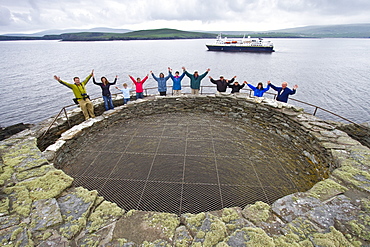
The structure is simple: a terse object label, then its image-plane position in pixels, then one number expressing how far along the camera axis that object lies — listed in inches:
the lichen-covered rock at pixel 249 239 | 111.9
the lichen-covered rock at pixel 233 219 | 128.5
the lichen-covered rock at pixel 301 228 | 118.5
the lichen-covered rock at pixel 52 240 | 111.2
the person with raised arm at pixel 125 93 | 407.5
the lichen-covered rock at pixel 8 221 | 117.0
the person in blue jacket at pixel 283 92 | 367.9
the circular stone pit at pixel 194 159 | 205.8
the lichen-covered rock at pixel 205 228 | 116.8
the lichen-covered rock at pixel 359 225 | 115.5
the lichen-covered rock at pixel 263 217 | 127.8
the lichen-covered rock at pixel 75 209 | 122.2
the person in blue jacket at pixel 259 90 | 408.2
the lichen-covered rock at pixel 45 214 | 121.6
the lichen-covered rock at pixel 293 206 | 137.8
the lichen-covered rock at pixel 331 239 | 109.6
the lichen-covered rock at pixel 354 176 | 158.1
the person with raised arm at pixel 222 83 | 426.6
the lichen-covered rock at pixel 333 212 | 127.1
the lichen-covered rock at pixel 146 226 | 121.5
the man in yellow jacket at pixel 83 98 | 323.0
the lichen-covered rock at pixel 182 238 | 115.6
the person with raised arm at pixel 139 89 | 426.3
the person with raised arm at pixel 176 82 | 438.6
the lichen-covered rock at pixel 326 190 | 152.7
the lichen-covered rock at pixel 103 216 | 129.6
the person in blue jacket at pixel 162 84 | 432.9
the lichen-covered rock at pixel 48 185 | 146.7
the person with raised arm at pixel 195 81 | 434.1
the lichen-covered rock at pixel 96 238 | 115.9
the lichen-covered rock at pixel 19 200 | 129.8
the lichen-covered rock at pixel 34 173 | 164.2
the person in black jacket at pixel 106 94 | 357.7
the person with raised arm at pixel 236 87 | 427.8
